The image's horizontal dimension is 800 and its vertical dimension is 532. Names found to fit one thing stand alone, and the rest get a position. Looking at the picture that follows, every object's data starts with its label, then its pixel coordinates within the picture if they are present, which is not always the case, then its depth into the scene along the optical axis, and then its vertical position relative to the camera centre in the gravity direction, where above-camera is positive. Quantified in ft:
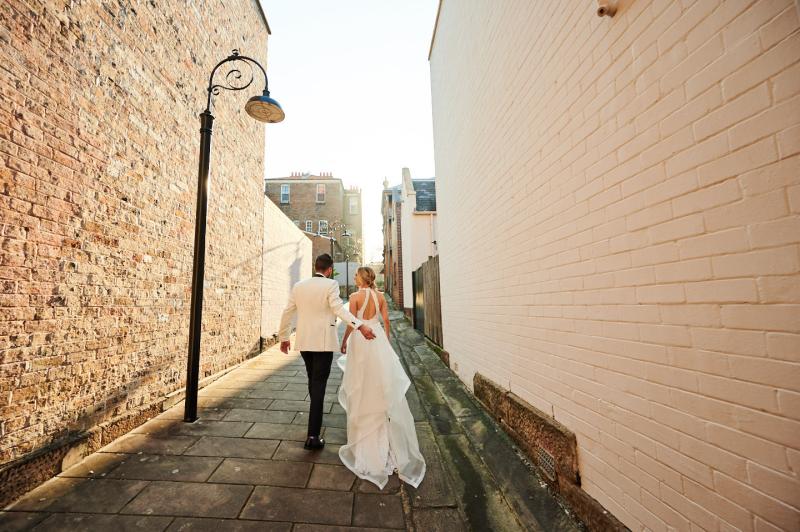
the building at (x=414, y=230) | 45.44 +9.35
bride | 10.25 -3.69
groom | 11.63 -0.99
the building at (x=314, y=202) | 115.55 +33.88
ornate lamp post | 13.53 +2.93
